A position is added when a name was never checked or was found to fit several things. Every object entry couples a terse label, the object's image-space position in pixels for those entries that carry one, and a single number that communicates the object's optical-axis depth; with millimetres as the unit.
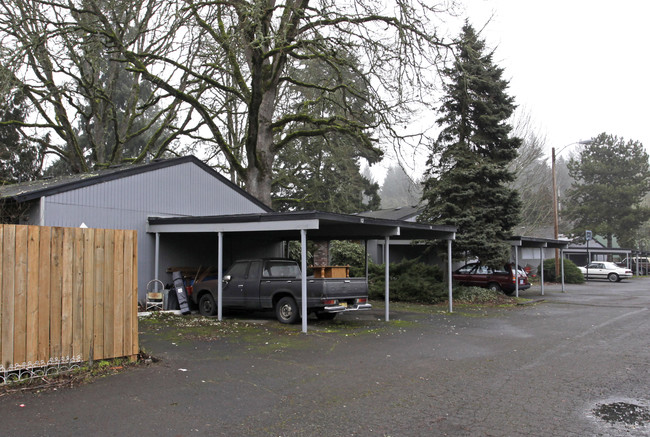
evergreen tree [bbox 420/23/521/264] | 20922
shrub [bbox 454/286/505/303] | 20141
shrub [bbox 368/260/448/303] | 19922
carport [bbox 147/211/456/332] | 11758
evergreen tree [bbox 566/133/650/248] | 47906
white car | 36688
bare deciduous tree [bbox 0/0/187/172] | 15461
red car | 22500
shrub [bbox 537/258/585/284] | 33750
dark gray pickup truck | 12328
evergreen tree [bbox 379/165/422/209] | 80088
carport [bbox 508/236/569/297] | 21688
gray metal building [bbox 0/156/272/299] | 12758
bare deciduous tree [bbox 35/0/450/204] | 15383
